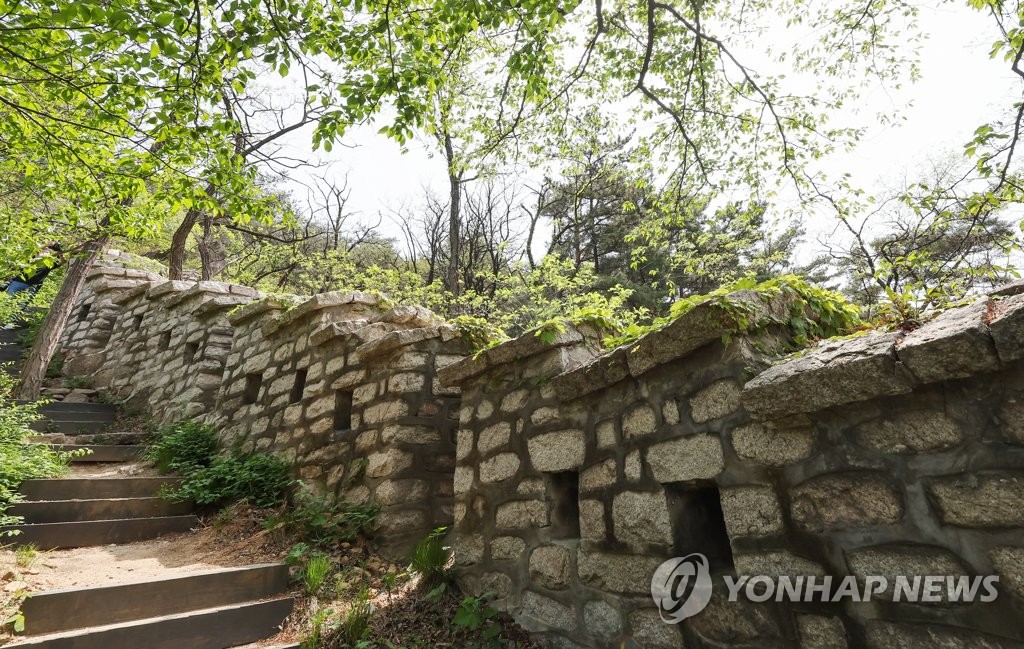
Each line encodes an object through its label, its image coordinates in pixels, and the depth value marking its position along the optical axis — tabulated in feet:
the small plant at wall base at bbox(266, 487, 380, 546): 12.10
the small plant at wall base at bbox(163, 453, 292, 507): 14.39
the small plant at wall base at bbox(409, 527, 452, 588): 10.10
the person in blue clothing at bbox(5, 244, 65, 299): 35.83
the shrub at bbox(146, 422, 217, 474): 16.62
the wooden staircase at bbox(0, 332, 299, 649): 8.33
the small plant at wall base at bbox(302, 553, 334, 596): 10.27
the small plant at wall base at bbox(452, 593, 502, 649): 8.27
